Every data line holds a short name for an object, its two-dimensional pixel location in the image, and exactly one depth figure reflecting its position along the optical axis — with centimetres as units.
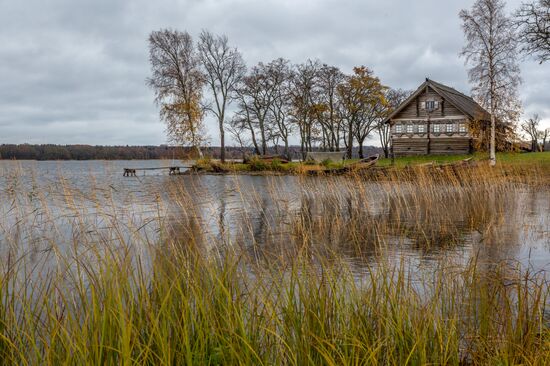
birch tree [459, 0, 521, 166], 2892
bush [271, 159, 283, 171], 3816
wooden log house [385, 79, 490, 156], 3884
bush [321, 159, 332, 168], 3625
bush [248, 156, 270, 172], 3866
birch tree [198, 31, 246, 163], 4725
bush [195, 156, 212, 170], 4006
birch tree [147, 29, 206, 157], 4200
